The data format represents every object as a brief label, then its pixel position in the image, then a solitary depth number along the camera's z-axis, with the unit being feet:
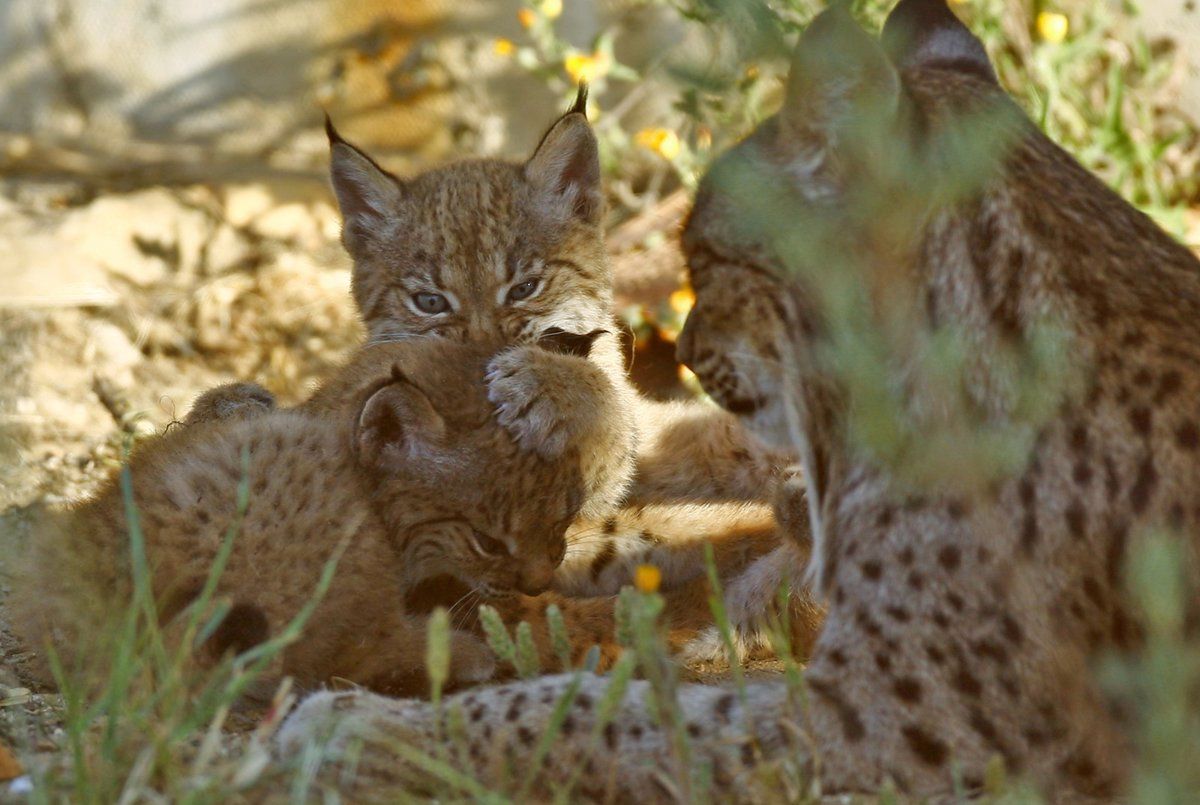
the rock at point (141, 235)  52.01
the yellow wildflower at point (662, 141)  40.70
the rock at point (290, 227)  55.11
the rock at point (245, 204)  55.21
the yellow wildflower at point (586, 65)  43.62
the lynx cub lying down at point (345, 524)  25.02
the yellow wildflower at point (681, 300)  40.45
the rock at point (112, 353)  47.21
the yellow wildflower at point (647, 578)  23.29
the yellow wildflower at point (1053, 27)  41.11
